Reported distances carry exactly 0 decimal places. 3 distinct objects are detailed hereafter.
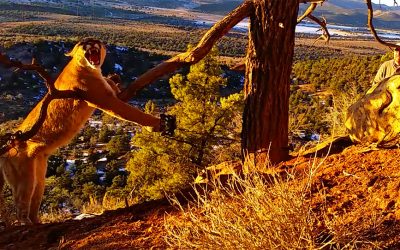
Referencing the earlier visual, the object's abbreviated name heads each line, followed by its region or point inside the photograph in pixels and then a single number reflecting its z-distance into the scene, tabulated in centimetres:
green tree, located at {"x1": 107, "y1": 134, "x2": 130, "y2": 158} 2946
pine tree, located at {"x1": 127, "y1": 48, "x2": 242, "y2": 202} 1628
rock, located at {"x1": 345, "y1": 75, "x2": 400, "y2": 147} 578
